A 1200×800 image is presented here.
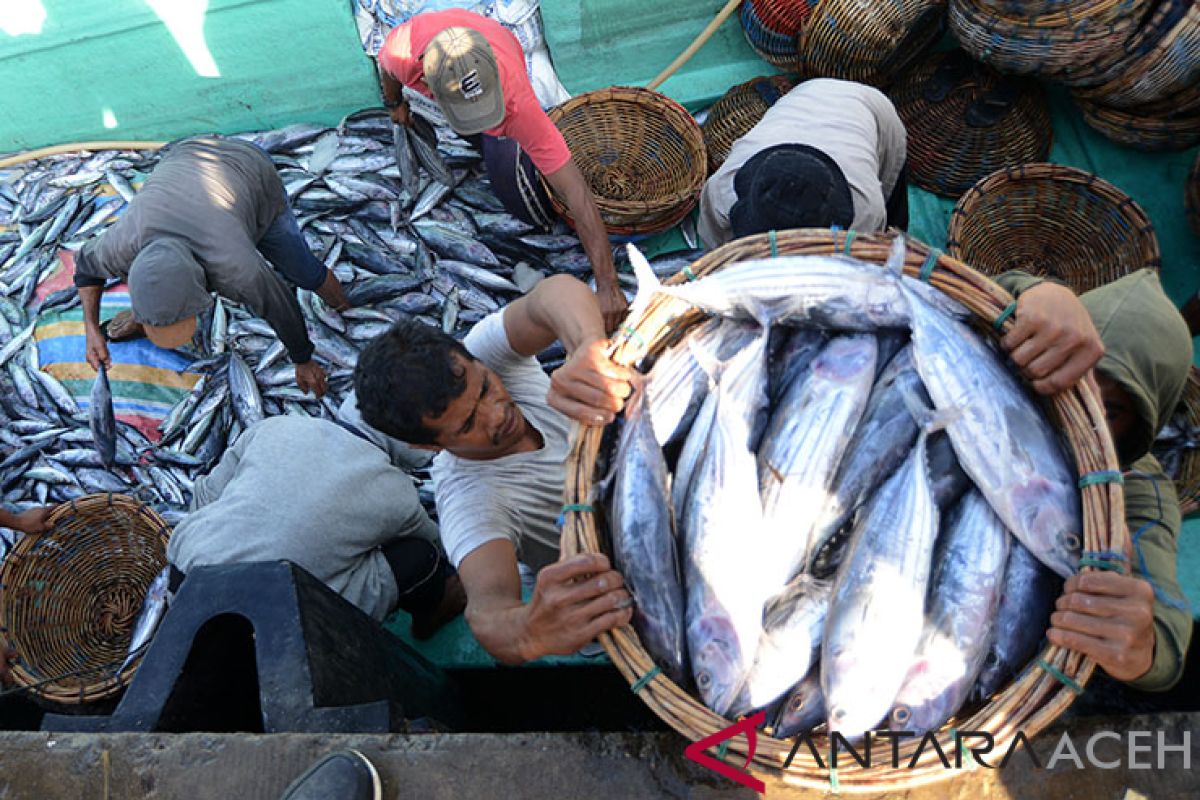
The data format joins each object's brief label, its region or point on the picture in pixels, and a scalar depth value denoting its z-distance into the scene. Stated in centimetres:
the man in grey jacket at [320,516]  242
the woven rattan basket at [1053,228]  305
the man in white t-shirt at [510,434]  160
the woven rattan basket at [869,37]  352
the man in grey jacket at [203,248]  315
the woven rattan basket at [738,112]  392
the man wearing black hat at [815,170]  221
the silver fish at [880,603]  144
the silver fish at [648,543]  160
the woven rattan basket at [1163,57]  305
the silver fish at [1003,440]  150
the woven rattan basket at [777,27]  392
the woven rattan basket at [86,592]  322
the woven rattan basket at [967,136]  365
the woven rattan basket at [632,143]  379
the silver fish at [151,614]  323
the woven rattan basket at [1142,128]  343
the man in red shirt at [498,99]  298
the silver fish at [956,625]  145
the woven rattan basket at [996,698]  138
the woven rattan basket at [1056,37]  305
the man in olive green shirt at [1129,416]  135
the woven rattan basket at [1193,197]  321
